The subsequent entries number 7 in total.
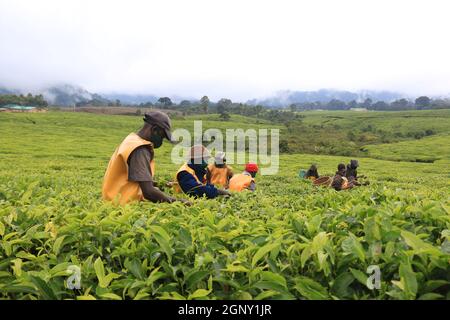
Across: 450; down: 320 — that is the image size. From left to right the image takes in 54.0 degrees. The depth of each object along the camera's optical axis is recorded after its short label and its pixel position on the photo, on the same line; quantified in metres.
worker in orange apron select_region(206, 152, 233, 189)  9.34
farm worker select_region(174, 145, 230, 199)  4.91
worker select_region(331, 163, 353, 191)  11.15
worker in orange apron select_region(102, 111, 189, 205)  4.02
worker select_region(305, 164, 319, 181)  14.89
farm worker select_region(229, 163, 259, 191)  7.95
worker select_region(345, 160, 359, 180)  13.81
